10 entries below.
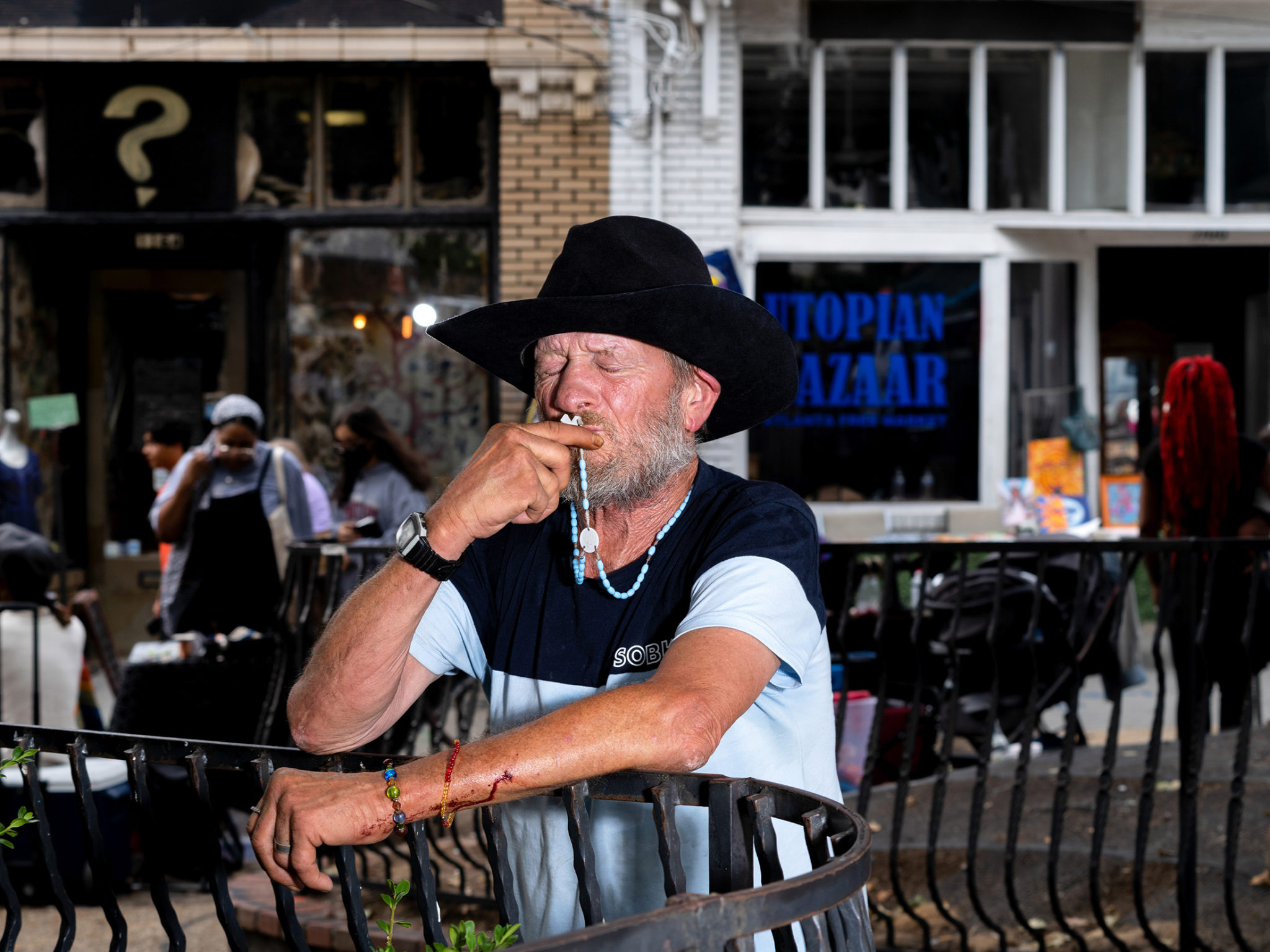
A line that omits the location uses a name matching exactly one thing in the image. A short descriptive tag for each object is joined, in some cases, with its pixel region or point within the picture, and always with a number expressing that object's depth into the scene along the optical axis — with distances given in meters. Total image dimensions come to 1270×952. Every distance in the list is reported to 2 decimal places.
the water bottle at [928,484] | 9.67
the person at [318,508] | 6.99
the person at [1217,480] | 6.04
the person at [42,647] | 5.21
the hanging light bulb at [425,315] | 9.27
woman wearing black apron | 6.05
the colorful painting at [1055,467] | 9.74
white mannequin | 9.18
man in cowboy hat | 1.64
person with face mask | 7.11
